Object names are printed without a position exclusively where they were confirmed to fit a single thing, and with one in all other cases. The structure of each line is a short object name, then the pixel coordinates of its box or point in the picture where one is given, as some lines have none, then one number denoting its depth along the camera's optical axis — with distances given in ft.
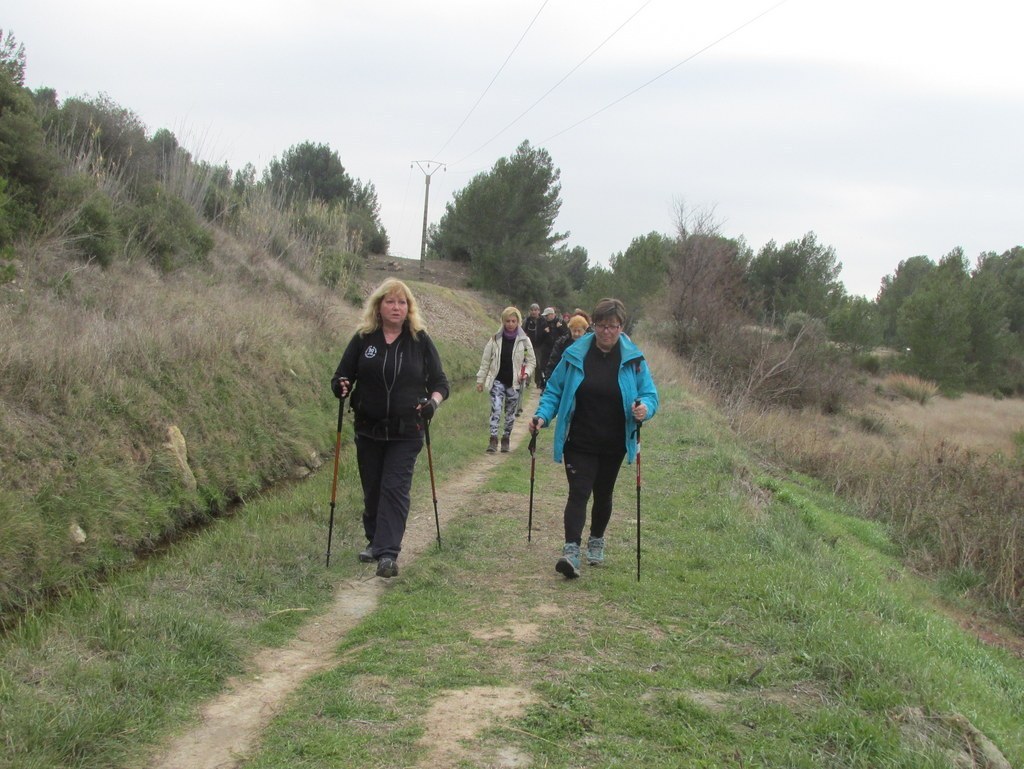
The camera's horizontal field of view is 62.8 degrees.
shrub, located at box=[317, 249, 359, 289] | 82.99
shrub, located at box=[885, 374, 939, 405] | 142.82
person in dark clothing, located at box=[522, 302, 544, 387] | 62.02
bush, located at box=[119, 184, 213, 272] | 53.67
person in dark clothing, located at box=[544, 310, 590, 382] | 38.78
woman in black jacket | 21.59
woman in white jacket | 40.47
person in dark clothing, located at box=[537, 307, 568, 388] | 61.05
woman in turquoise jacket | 20.67
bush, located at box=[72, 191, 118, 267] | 46.06
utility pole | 153.17
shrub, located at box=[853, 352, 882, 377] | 156.35
